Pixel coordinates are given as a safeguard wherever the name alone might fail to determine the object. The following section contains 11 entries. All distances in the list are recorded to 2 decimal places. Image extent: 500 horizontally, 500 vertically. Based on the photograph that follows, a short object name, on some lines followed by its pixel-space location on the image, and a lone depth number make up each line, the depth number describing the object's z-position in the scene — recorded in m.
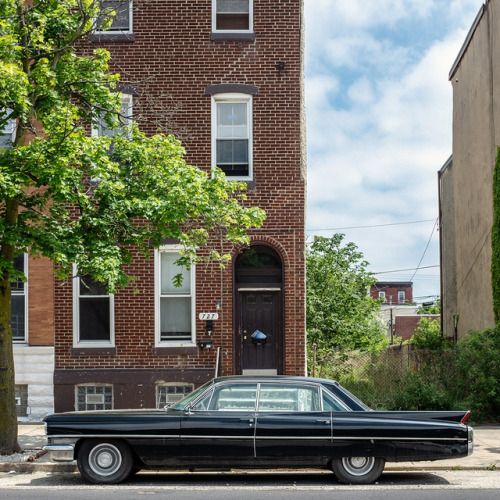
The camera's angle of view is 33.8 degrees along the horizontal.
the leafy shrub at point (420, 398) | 16.92
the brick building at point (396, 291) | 101.31
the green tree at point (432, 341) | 25.28
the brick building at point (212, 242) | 17.64
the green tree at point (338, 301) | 30.00
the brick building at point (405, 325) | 72.81
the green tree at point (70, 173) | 12.34
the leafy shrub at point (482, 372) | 16.93
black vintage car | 10.70
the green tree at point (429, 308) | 78.46
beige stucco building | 20.94
